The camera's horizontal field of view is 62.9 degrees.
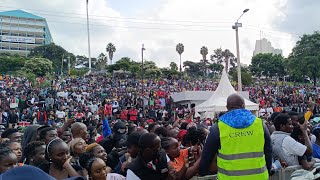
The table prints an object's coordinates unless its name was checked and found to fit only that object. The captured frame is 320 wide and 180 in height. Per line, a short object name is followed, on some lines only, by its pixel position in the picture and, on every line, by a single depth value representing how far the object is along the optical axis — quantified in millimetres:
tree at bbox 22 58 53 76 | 39619
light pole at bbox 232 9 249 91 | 16952
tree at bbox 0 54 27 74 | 43777
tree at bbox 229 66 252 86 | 34730
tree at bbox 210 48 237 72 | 56717
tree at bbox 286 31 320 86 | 34556
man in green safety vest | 2273
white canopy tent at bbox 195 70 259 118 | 11406
